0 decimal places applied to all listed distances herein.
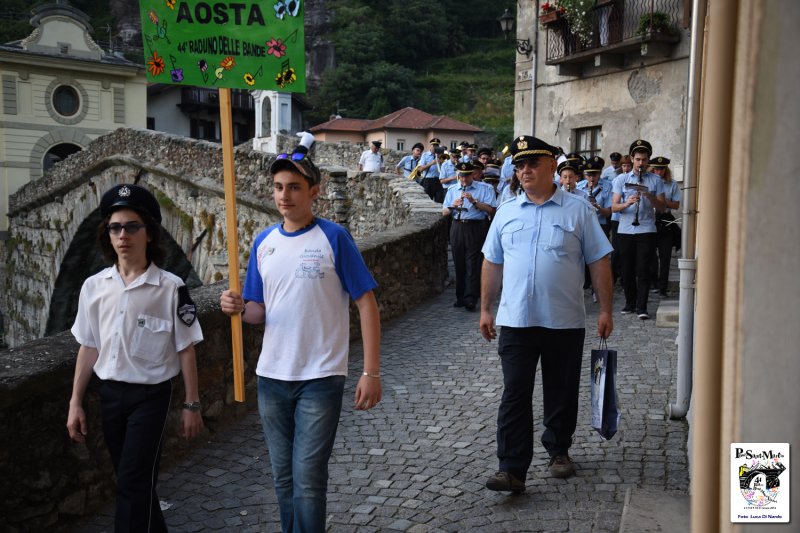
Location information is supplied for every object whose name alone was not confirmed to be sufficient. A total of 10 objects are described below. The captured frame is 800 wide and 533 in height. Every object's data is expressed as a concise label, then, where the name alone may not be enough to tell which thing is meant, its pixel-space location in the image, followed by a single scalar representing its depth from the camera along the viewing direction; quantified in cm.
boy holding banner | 300
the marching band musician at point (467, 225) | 970
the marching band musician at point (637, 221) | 871
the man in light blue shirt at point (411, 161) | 1820
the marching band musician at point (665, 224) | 931
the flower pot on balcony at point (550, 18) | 1800
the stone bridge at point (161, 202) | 1448
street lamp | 1906
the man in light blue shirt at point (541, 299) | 404
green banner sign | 340
